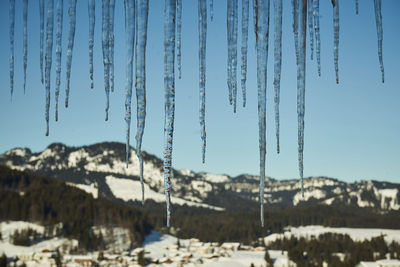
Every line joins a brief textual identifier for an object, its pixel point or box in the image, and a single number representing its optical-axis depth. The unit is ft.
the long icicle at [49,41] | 11.02
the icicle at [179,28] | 10.98
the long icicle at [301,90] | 10.23
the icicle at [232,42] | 11.34
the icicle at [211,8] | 11.29
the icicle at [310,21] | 11.24
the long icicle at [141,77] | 9.38
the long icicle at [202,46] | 10.65
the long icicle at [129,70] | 9.80
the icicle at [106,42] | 10.71
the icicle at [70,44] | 10.83
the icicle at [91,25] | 10.69
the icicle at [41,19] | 11.76
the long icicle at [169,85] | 9.20
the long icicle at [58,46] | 10.59
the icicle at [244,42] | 10.93
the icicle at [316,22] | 10.75
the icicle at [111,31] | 10.81
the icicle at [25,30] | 11.65
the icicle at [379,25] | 10.23
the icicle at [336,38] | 10.37
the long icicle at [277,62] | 10.26
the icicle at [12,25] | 11.89
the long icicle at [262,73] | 9.95
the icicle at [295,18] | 11.31
